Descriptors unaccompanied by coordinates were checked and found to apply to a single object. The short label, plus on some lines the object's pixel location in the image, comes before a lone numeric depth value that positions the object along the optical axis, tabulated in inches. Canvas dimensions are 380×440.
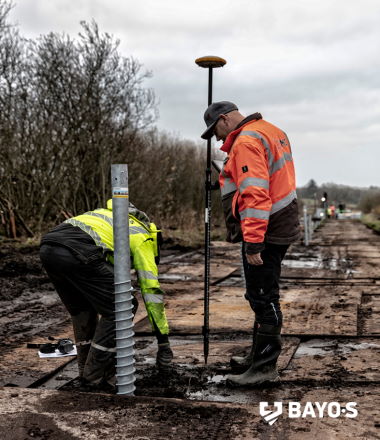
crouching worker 161.2
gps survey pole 204.0
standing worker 155.8
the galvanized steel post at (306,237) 750.6
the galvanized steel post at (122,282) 148.9
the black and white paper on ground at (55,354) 197.6
